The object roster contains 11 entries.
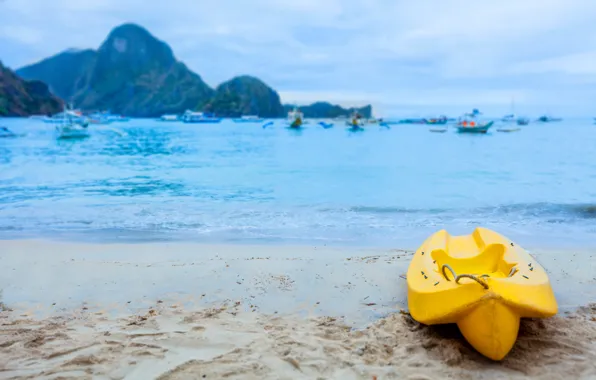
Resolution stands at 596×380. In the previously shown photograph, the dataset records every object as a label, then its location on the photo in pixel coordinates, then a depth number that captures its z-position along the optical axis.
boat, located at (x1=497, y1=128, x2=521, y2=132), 70.34
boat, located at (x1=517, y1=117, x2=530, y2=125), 99.71
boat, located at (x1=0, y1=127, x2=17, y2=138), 46.13
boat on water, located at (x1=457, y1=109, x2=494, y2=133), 56.24
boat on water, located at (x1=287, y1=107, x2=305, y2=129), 73.31
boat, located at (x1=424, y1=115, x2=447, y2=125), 103.00
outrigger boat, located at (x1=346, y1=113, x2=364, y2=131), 68.12
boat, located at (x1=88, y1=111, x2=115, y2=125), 84.72
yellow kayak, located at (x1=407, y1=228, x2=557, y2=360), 2.92
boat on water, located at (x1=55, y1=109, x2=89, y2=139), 41.50
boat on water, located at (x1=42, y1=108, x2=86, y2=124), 61.85
